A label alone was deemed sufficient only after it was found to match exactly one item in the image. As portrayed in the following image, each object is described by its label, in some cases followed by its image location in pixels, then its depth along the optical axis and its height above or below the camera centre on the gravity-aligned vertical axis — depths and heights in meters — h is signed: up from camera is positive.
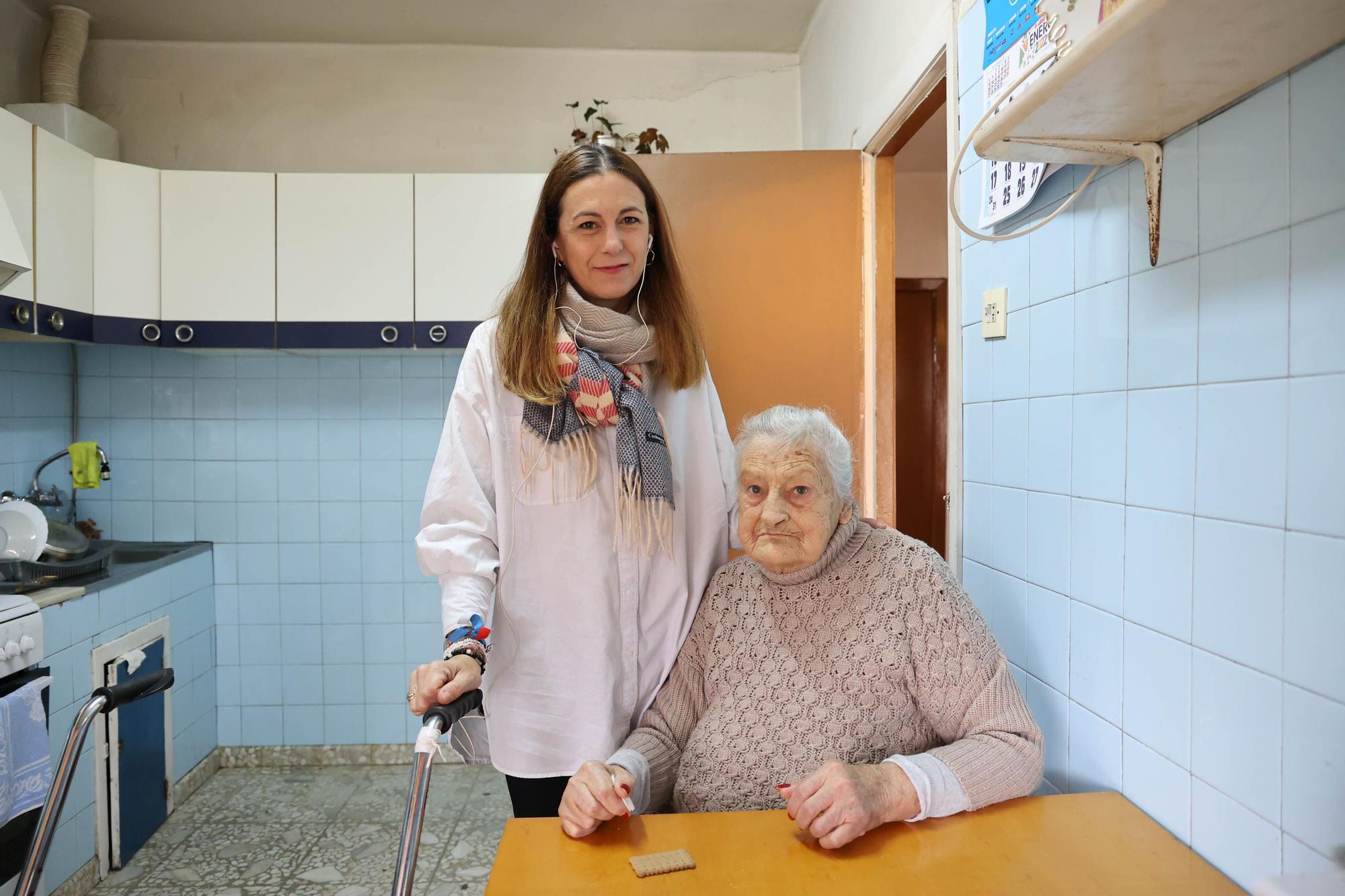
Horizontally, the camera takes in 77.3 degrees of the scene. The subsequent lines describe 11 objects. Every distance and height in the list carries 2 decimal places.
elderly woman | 1.22 -0.38
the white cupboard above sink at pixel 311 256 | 2.87 +0.62
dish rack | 2.39 -0.40
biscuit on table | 1.02 -0.52
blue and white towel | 1.93 -0.75
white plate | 2.44 -0.28
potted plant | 2.97 +1.15
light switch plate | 1.56 +0.23
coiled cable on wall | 1.06 +0.36
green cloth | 3.03 -0.11
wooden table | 0.99 -0.53
